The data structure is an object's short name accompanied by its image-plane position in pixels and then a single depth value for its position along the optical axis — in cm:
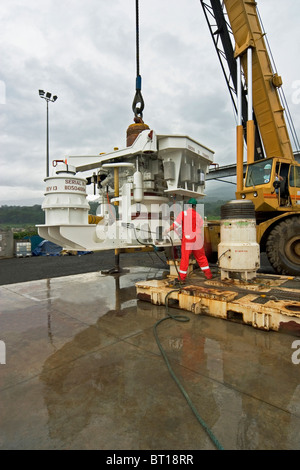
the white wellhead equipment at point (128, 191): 407
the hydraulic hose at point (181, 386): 142
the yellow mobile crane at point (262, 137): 559
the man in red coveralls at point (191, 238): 435
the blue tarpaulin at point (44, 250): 1433
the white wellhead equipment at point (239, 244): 400
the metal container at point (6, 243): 1305
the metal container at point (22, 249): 1369
